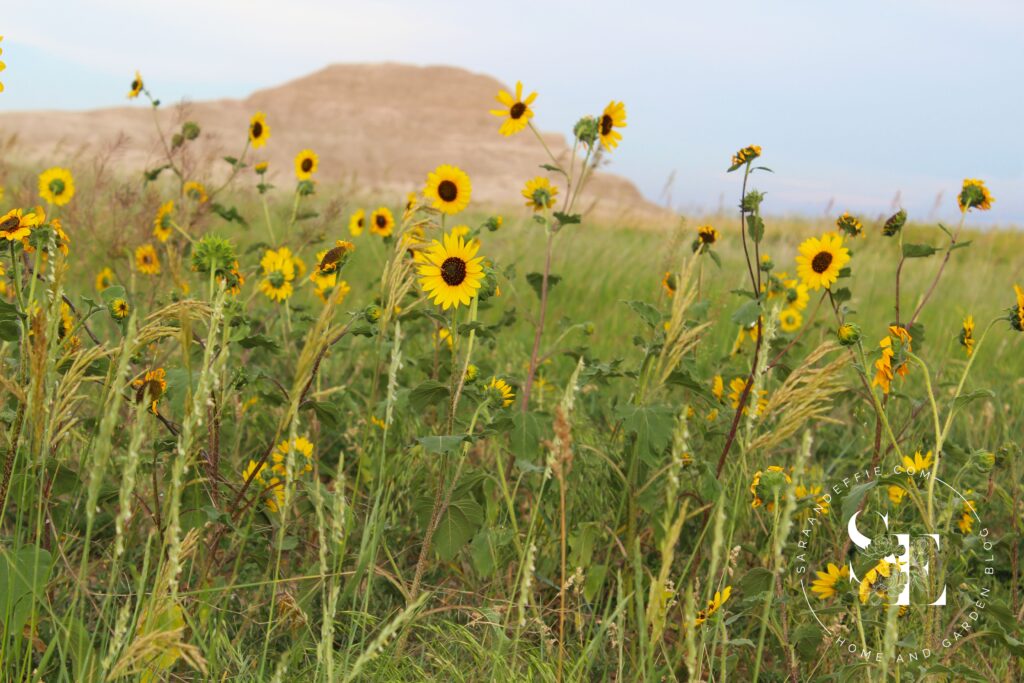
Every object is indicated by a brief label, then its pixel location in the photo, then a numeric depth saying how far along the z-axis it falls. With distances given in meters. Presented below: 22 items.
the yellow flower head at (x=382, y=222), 3.10
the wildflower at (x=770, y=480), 1.50
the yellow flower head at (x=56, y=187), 3.11
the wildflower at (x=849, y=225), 2.12
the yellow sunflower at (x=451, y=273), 1.65
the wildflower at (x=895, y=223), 2.13
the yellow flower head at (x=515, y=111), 2.26
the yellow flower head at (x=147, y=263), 3.34
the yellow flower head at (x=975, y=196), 2.19
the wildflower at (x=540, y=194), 2.18
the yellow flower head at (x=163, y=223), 3.40
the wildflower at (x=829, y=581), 1.74
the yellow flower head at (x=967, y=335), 2.08
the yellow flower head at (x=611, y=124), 2.22
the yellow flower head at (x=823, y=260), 2.08
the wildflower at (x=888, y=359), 1.86
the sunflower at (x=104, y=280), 3.53
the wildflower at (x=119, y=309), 1.87
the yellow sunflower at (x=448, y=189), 2.16
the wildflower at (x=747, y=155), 2.05
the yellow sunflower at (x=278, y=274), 2.25
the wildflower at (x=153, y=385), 1.51
